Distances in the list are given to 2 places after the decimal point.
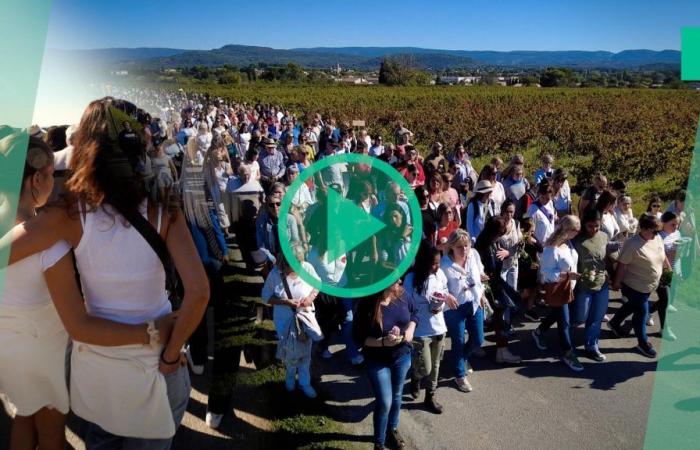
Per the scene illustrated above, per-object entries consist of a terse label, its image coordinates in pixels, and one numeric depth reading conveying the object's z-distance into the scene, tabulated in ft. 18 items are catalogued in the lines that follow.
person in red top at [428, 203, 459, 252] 17.58
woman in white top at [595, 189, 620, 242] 18.85
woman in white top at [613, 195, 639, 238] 20.77
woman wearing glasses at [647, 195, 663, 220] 19.42
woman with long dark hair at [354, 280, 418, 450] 10.89
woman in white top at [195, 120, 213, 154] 29.53
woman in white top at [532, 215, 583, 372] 15.23
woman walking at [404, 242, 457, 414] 12.69
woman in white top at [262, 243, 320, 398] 12.97
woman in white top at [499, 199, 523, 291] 16.66
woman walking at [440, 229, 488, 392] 13.93
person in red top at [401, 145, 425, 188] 24.12
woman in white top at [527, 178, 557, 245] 19.11
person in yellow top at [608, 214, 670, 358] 16.05
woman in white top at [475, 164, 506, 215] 21.26
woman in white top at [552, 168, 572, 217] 22.53
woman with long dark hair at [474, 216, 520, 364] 16.20
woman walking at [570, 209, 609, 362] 15.83
